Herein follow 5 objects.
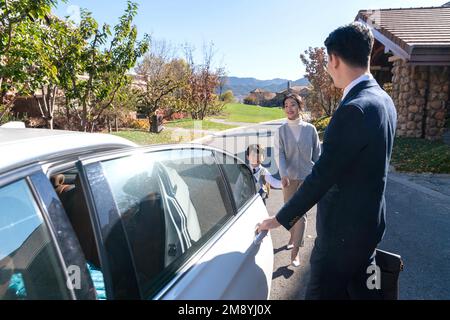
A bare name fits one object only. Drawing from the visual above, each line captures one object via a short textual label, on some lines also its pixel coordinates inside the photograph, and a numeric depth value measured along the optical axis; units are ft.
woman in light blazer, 11.68
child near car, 14.82
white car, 3.48
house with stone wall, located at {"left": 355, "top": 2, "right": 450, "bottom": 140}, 32.91
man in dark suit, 5.23
